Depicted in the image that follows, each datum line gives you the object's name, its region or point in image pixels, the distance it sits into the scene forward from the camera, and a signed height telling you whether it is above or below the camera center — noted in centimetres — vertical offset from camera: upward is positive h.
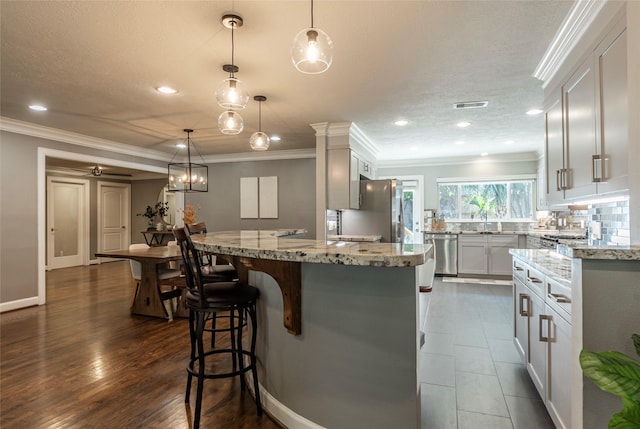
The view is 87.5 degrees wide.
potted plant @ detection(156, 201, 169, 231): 920 +25
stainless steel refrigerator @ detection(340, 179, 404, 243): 526 +8
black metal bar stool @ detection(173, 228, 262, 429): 183 -46
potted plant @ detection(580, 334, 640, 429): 87 -44
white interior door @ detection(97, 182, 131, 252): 895 +7
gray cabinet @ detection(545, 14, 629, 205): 167 +54
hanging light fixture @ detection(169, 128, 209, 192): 495 +64
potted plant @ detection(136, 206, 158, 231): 913 +12
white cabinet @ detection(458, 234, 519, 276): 619 -68
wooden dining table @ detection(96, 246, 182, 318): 397 -80
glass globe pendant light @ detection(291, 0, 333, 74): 156 +81
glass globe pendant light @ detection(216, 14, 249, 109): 219 +83
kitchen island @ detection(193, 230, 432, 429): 148 -55
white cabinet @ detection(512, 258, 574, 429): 158 -68
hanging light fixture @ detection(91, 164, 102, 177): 698 +101
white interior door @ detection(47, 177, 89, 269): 781 -8
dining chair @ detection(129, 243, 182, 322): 400 -76
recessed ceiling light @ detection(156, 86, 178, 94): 323 +127
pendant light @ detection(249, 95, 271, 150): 330 +76
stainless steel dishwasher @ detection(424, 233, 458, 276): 654 -71
